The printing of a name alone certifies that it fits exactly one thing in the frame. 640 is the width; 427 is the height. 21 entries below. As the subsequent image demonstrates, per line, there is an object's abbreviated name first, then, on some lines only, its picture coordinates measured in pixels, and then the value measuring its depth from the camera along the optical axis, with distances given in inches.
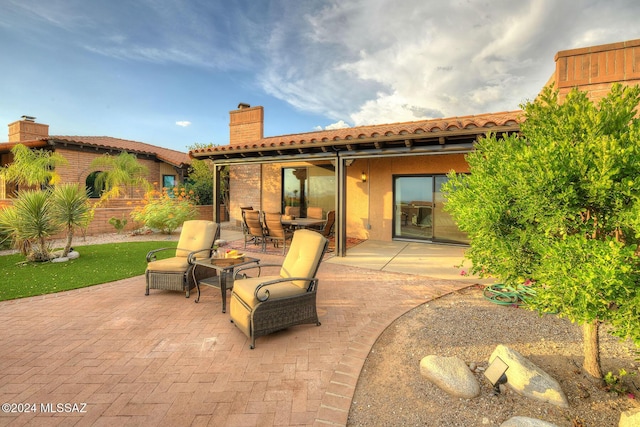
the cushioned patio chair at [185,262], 194.7
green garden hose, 182.5
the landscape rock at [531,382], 93.9
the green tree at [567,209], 70.8
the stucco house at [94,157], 503.9
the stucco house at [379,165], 207.6
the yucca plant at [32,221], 279.0
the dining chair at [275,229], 331.6
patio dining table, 348.2
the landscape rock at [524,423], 79.5
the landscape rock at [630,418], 75.2
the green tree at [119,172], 578.0
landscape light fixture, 98.1
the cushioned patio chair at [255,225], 343.4
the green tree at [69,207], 297.0
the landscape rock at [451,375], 98.9
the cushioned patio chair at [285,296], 136.0
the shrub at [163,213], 457.1
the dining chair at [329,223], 337.7
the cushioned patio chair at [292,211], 473.9
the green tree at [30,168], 494.3
